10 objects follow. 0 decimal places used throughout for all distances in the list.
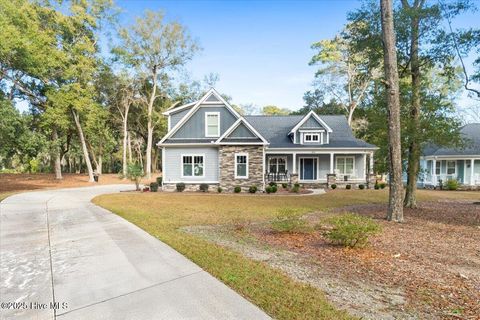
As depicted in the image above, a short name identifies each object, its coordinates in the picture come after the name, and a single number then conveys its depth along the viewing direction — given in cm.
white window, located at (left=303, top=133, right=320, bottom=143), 2541
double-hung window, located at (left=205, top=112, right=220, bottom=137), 2136
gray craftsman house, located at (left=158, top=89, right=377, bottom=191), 2062
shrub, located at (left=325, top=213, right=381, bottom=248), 610
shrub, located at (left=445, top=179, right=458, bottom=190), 2507
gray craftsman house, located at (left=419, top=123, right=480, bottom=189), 2572
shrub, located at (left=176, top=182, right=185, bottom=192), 2069
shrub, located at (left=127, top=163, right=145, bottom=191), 2122
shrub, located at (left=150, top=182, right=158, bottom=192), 2062
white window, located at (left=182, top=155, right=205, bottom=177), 2119
